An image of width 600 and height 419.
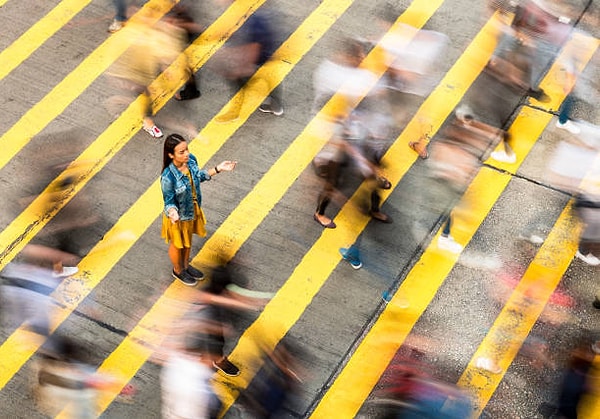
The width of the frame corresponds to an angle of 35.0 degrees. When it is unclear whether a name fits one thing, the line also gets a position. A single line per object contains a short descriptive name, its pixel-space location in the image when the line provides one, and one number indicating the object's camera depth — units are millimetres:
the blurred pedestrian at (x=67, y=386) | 9102
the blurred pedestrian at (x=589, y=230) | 10008
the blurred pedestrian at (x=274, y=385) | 9172
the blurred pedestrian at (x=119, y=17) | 12898
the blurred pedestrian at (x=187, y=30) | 12078
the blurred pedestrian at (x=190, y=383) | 8539
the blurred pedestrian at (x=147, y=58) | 12219
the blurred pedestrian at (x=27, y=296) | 9797
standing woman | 8906
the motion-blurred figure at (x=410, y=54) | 12328
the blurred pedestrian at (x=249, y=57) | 11328
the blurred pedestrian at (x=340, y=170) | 10188
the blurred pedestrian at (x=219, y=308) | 8875
